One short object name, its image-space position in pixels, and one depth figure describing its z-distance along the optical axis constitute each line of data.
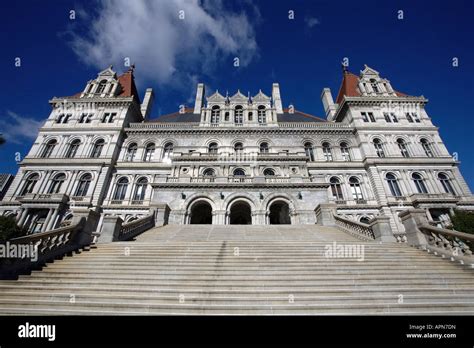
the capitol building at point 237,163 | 19.50
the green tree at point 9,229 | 14.04
